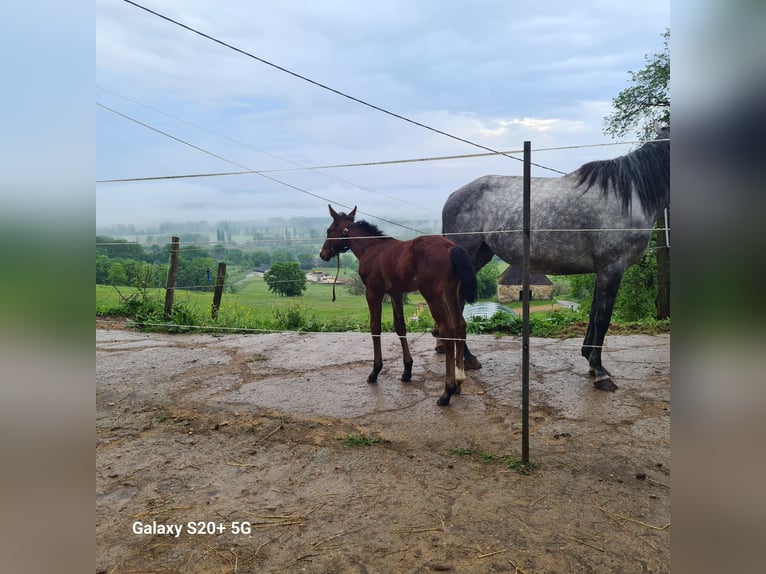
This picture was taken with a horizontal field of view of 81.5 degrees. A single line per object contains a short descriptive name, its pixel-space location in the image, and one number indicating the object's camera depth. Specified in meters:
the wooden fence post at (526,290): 2.96
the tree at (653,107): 6.79
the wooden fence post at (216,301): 7.96
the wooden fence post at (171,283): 7.85
